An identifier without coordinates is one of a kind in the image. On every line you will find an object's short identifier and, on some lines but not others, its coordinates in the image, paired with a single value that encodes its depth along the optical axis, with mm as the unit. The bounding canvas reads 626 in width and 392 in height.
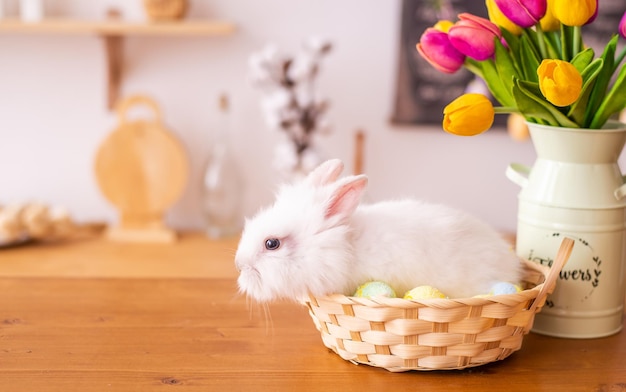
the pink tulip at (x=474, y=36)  968
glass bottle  2053
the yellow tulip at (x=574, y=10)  906
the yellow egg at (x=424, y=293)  896
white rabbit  900
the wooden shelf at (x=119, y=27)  1908
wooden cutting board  2025
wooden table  890
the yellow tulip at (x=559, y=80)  874
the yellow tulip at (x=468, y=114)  921
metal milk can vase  1000
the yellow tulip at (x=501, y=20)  1003
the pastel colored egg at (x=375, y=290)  892
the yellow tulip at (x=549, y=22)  987
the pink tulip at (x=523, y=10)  944
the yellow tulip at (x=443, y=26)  1062
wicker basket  858
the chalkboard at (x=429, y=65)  2080
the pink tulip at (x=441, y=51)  995
